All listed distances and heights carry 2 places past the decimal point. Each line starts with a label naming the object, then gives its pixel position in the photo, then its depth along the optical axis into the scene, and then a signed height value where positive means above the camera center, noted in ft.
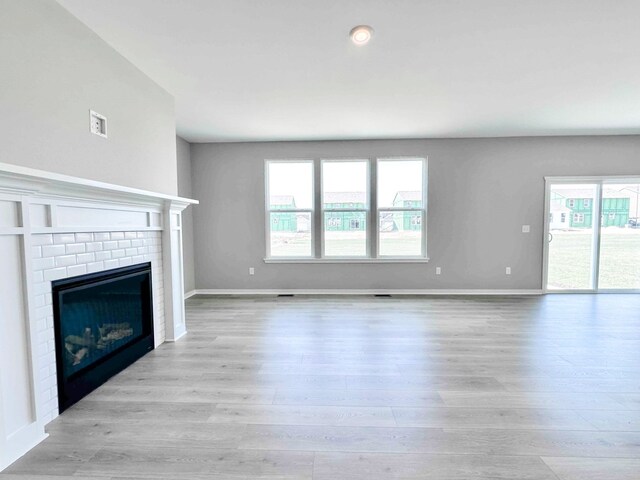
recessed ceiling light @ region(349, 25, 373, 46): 7.09 +4.55
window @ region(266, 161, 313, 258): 17.13 +0.96
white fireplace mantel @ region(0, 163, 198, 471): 4.91 -0.62
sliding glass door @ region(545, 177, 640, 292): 16.42 -0.68
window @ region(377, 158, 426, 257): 16.88 +0.99
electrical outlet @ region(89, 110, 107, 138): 7.22 +2.53
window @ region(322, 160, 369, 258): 16.94 +1.18
